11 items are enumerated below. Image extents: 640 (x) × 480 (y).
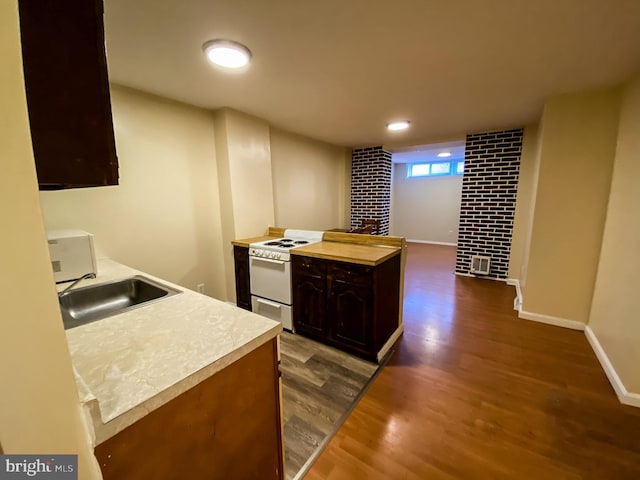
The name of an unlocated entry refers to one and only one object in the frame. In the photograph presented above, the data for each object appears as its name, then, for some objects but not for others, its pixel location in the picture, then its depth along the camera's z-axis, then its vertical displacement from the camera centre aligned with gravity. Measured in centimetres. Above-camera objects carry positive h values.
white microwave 159 -29
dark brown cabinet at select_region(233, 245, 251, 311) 287 -78
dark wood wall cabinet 51 +24
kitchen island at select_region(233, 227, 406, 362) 209 -74
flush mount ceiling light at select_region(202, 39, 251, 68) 162 +101
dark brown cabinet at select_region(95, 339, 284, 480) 68 -69
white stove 253 -71
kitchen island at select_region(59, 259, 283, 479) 66 -52
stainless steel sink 144 -52
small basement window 680 +103
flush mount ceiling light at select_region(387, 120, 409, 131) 334 +108
